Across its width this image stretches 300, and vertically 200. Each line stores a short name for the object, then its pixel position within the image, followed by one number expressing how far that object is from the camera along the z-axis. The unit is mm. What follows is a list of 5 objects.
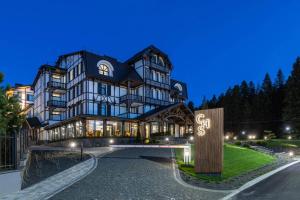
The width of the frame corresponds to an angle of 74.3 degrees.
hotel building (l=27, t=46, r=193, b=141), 27687
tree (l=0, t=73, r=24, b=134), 7976
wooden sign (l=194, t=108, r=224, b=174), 11690
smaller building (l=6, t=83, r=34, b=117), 42844
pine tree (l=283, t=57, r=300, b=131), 35830
